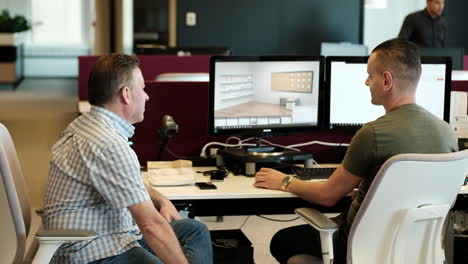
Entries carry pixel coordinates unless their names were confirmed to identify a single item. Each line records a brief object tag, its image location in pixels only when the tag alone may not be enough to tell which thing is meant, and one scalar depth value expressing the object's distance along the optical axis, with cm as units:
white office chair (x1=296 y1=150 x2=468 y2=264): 233
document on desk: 299
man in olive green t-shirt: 256
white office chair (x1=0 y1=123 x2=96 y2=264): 225
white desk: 287
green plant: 1209
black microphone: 329
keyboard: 314
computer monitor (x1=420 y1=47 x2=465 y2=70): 471
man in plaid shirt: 225
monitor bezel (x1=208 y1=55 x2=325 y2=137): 323
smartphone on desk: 296
